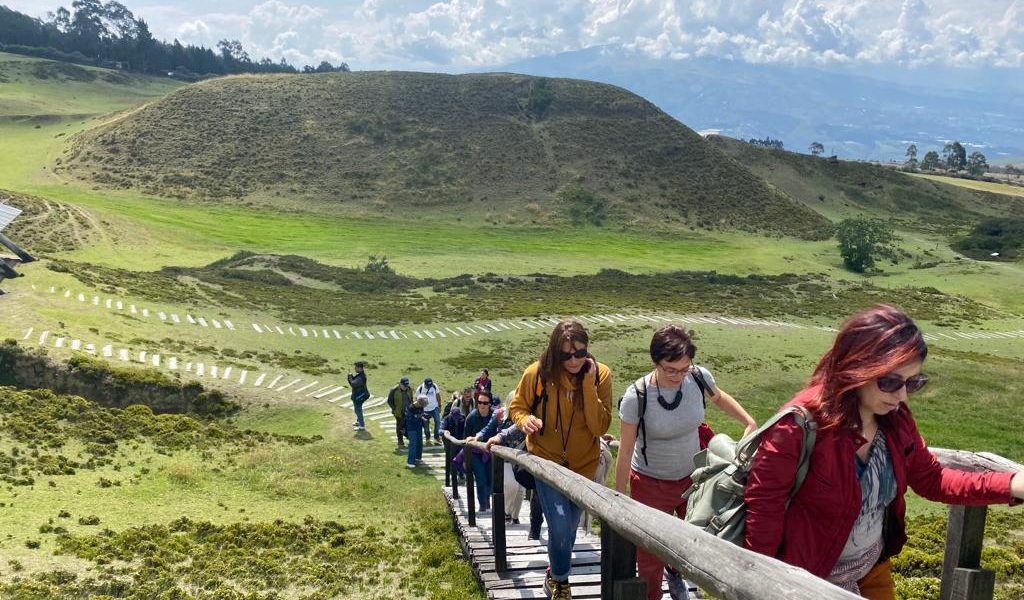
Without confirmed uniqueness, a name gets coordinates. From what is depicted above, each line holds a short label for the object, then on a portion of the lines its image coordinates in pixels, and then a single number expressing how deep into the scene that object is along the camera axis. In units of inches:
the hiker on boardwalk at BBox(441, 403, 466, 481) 491.2
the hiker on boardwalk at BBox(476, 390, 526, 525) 311.6
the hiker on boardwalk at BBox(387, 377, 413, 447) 726.5
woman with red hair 139.6
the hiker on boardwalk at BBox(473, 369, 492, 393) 537.9
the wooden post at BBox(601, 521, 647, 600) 163.6
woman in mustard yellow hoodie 262.7
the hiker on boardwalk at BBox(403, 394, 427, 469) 666.8
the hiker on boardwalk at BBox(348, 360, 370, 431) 784.9
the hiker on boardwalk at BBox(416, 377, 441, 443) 709.3
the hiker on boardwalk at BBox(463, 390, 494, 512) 409.7
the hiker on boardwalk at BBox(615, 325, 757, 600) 236.5
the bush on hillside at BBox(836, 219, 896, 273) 2751.0
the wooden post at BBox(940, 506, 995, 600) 165.3
